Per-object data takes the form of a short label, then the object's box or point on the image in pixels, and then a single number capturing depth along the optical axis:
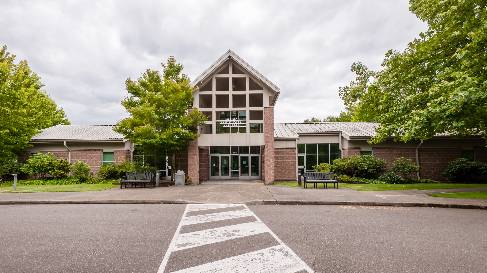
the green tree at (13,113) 21.58
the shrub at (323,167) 21.36
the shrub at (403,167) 20.94
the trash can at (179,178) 19.14
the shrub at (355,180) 20.09
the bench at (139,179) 17.81
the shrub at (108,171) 22.19
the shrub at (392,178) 20.34
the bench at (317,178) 16.75
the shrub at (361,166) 20.88
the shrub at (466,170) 20.89
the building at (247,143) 20.55
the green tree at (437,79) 11.89
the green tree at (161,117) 18.31
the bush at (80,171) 21.67
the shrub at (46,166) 21.69
